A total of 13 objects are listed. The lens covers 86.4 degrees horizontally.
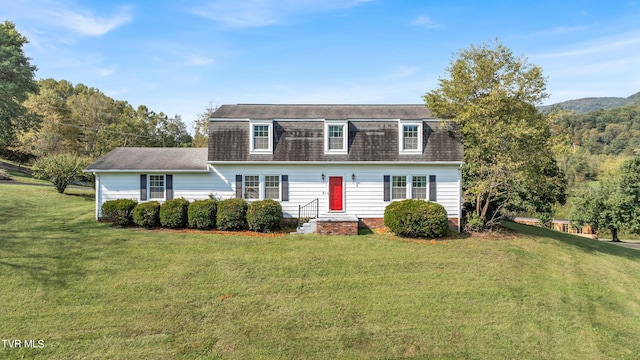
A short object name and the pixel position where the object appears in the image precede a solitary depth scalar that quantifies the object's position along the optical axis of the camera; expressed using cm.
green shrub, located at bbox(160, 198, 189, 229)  1514
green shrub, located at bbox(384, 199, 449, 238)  1446
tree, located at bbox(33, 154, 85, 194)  2192
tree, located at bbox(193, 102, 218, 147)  4050
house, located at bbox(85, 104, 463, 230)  1647
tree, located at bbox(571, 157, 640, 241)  2722
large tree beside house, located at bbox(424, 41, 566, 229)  1513
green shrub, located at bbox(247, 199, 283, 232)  1502
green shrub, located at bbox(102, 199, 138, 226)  1528
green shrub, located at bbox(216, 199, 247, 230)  1512
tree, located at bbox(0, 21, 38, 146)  2275
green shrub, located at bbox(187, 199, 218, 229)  1514
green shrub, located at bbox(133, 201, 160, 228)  1516
